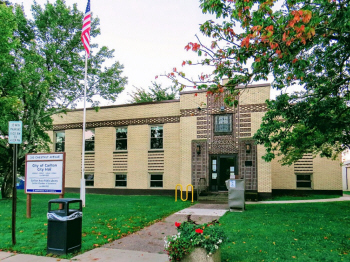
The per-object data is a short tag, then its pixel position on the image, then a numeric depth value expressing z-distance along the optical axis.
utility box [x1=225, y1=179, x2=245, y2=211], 11.98
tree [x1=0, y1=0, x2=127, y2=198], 13.89
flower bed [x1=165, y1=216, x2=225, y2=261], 5.21
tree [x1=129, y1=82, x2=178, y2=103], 39.83
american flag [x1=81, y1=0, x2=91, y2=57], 14.48
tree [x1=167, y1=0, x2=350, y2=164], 6.13
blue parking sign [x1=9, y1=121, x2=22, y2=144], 7.27
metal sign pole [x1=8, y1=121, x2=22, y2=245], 7.21
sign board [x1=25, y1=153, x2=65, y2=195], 9.88
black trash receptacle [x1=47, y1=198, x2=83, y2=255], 6.23
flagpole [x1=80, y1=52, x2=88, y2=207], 13.06
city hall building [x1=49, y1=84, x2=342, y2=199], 17.33
